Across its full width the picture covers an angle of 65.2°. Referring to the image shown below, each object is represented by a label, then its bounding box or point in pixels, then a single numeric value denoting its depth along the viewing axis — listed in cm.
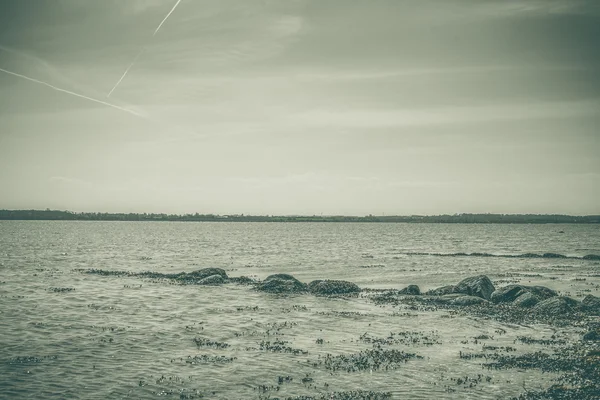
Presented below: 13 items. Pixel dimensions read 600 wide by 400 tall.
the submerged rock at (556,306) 2967
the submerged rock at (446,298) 3431
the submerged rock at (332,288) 3888
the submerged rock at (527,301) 3231
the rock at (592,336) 2270
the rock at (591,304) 3033
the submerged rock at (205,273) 4778
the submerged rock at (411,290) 3791
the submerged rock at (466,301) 3344
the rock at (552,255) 7863
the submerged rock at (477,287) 3588
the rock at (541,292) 3467
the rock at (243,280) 4493
